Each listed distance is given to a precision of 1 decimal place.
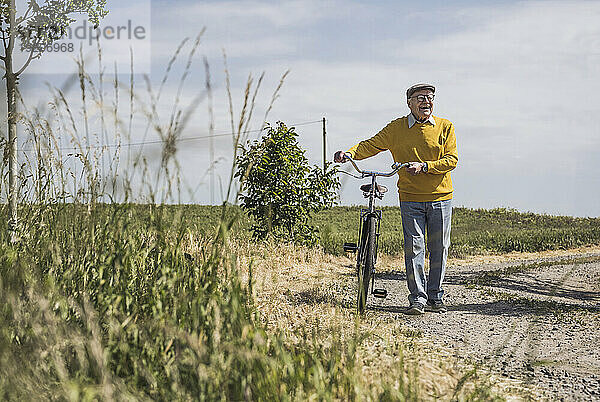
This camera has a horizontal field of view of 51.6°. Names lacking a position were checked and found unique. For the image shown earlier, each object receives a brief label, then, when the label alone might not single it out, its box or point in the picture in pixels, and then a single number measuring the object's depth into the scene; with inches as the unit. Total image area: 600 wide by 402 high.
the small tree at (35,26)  314.3
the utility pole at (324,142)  947.3
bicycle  246.8
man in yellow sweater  255.6
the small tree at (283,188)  424.5
